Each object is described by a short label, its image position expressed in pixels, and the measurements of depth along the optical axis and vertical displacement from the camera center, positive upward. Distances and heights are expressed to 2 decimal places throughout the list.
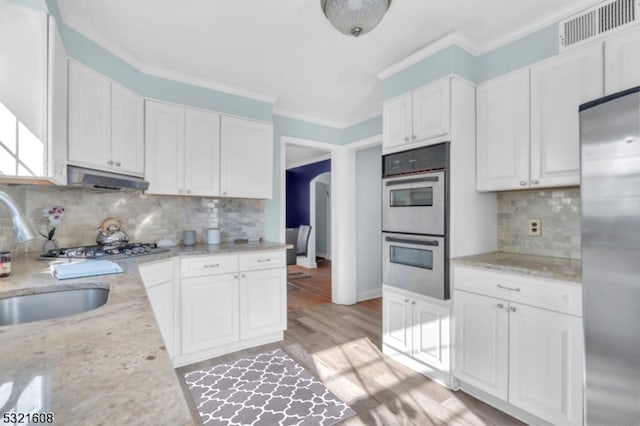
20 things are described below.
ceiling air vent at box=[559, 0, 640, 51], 1.68 +1.12
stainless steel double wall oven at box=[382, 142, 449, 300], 2.18 -0.06
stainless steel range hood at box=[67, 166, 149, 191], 1.95 +0.23
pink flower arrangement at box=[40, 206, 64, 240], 2.25 -0.03
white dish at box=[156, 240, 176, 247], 2.74 -0.27
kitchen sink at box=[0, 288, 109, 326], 1.22 -0.39
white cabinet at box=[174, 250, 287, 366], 2.49 -0.80
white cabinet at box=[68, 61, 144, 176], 1.98 +0.65
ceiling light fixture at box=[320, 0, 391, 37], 1.53 +1.03
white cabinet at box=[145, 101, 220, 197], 2.62 +0.57
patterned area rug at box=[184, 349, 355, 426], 1.87 -1.26
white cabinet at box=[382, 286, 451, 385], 2.20 -0.94
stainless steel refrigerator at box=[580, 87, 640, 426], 1.22 -0.19
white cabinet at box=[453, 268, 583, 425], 1.61 -0.78
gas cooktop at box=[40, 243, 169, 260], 2.08 -0.28
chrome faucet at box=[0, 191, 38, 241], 1.00 -0.03
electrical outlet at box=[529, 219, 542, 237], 2.23 -0.12
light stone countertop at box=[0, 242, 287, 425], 0.47 -0.31
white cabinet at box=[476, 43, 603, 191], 1.85 +0.61
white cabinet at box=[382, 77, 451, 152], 2.20 +0.75
